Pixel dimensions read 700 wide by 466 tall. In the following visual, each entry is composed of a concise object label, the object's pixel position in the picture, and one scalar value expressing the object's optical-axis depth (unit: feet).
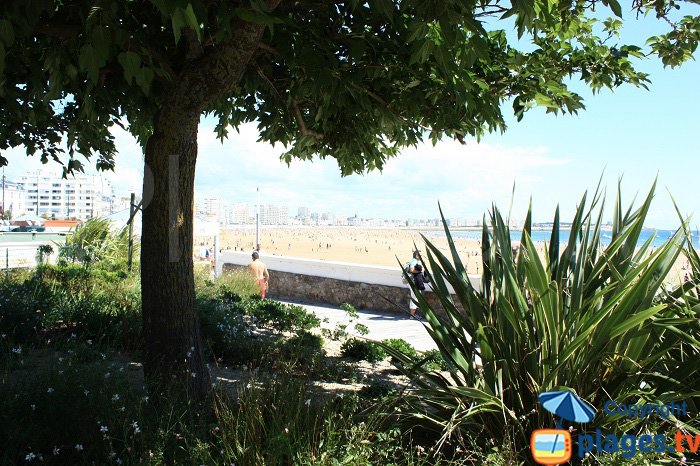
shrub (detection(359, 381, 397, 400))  12.88
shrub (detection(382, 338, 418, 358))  20.88
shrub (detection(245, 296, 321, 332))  24.77
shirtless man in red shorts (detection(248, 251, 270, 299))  39.63
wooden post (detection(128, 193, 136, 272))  35.35
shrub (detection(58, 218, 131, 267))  38.00
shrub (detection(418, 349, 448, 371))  16.92
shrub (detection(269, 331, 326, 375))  13.75
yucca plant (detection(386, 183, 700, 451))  8.75
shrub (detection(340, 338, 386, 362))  21.59
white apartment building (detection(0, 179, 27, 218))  460.14
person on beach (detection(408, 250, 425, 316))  36.65
